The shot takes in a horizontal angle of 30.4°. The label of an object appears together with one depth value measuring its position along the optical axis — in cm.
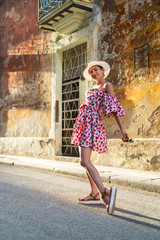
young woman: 345
